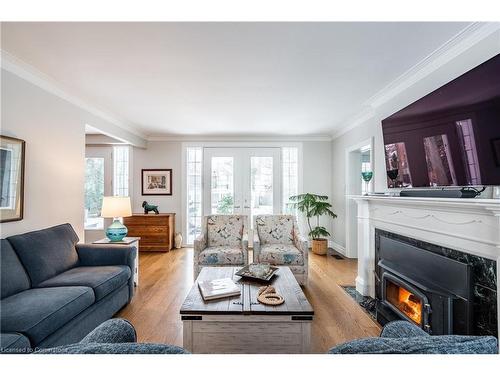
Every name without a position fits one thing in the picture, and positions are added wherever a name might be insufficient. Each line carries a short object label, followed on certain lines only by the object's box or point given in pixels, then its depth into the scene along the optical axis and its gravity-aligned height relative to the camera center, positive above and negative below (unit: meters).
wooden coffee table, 1.61 -0.89
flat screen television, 1.44 +0.42
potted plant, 4.75 -0.35
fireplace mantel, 1.45 -0.24
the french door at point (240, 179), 5.32 +0.31
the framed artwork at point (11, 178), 2.09 +0.13
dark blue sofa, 1.51 -0.74
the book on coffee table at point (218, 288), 1.82 -0.74
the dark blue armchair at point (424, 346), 0.67 -0.42
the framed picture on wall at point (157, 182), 5.35 +0.24
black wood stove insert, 1.54 -0.70
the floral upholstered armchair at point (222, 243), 3.22 -0.70
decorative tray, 2.18 -0.73
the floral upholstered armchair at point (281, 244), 3.16 -0.72
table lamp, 3.07 -0.25
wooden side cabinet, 4.89 -0.74
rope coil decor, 1.71 -0.75
